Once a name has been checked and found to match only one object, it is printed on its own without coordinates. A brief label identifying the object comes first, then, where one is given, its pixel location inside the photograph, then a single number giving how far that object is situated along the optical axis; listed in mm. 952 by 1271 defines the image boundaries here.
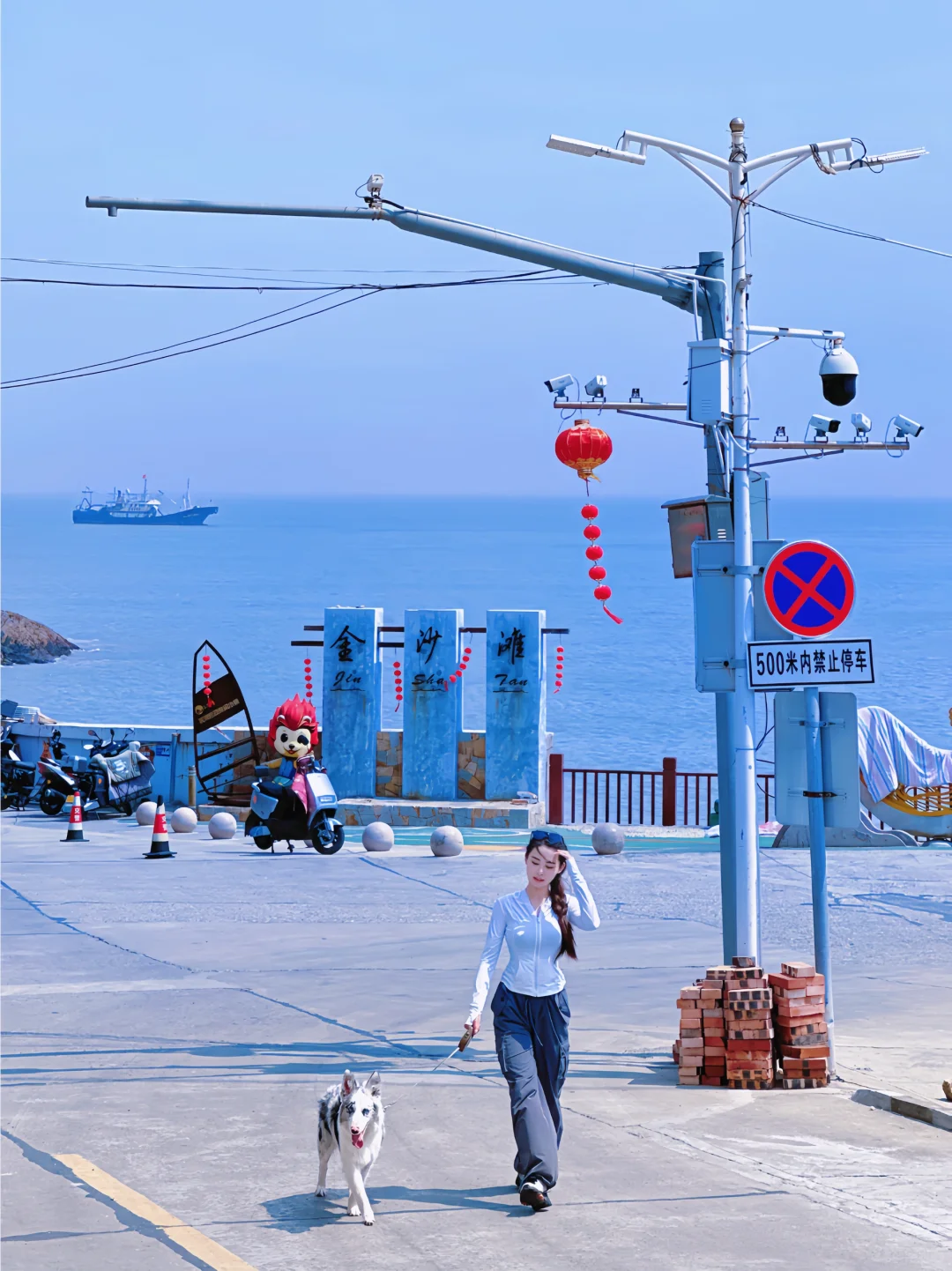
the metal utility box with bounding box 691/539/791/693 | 11461
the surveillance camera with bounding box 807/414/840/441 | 13875
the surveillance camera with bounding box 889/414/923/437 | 14375
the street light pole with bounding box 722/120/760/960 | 11336
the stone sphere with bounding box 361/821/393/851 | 23109
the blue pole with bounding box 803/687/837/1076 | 11117
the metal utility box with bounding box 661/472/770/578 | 11875
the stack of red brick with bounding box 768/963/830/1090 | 10719
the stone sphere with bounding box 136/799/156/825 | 26453
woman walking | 8586
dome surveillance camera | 12570
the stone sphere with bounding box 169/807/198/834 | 26016
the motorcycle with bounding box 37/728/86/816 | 27594
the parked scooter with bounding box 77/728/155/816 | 28125
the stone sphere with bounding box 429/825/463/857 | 22531
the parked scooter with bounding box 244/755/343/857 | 22906
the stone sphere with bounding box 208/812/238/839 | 25156
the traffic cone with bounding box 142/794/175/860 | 22234
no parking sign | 10969
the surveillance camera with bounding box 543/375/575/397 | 14359
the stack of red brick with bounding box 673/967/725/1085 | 10797
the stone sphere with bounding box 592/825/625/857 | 22812
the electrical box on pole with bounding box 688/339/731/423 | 11562
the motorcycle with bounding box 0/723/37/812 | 29391
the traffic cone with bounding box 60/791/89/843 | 24448
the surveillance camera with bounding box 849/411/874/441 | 14078
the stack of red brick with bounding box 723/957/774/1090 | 10711
